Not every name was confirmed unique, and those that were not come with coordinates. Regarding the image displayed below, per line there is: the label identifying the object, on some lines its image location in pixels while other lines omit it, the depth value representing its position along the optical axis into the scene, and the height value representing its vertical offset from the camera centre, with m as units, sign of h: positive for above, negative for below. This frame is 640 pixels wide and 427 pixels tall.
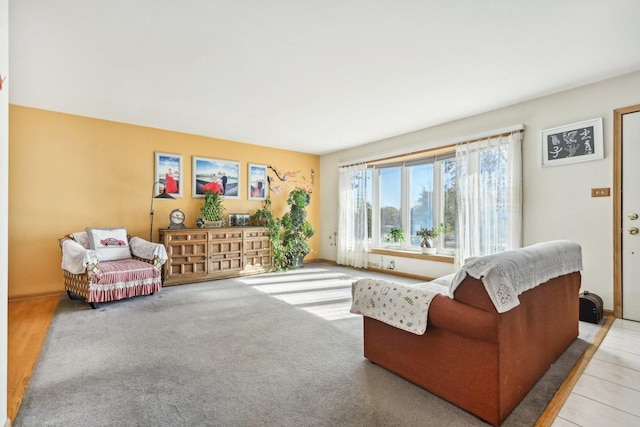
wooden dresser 4.58 -0.61
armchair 3.40 -0.59
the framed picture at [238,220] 5.52 -0.06
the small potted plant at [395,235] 5.40 -0.34
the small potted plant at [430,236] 4.84 -0.32
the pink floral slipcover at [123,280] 3.43 -0.77
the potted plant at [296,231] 5.91 -0.29
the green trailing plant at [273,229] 5.64 -0.24
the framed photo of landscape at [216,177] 5.24 +0.72
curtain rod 3.85 +1.12
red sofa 1.53 -0.77
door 3.00 +0.03
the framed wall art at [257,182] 5.86 +0.68
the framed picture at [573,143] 3.22 +0.83
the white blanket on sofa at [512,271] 1.50 -0.31
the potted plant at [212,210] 5.09 +0.11
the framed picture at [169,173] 4.87 +0.72
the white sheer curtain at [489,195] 3.77 +0.29
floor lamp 4.80 +0.34
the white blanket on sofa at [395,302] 1.74 -0.55
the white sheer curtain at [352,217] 5.95 -0.01
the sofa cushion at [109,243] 3.91 -0.35
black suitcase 2.94 -0.91
